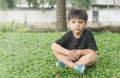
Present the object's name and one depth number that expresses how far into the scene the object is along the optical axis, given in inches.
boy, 156.6
